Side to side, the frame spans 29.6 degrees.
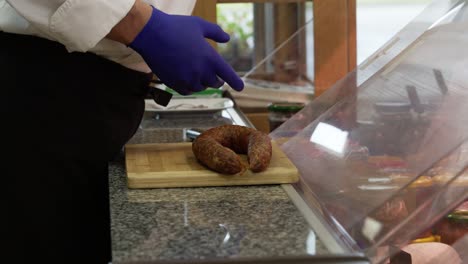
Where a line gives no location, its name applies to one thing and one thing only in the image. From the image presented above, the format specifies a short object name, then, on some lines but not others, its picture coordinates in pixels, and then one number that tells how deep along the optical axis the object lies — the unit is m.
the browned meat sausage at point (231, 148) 1.42
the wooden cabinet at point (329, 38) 2.48
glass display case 1.15
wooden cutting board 1.42
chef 1.42
